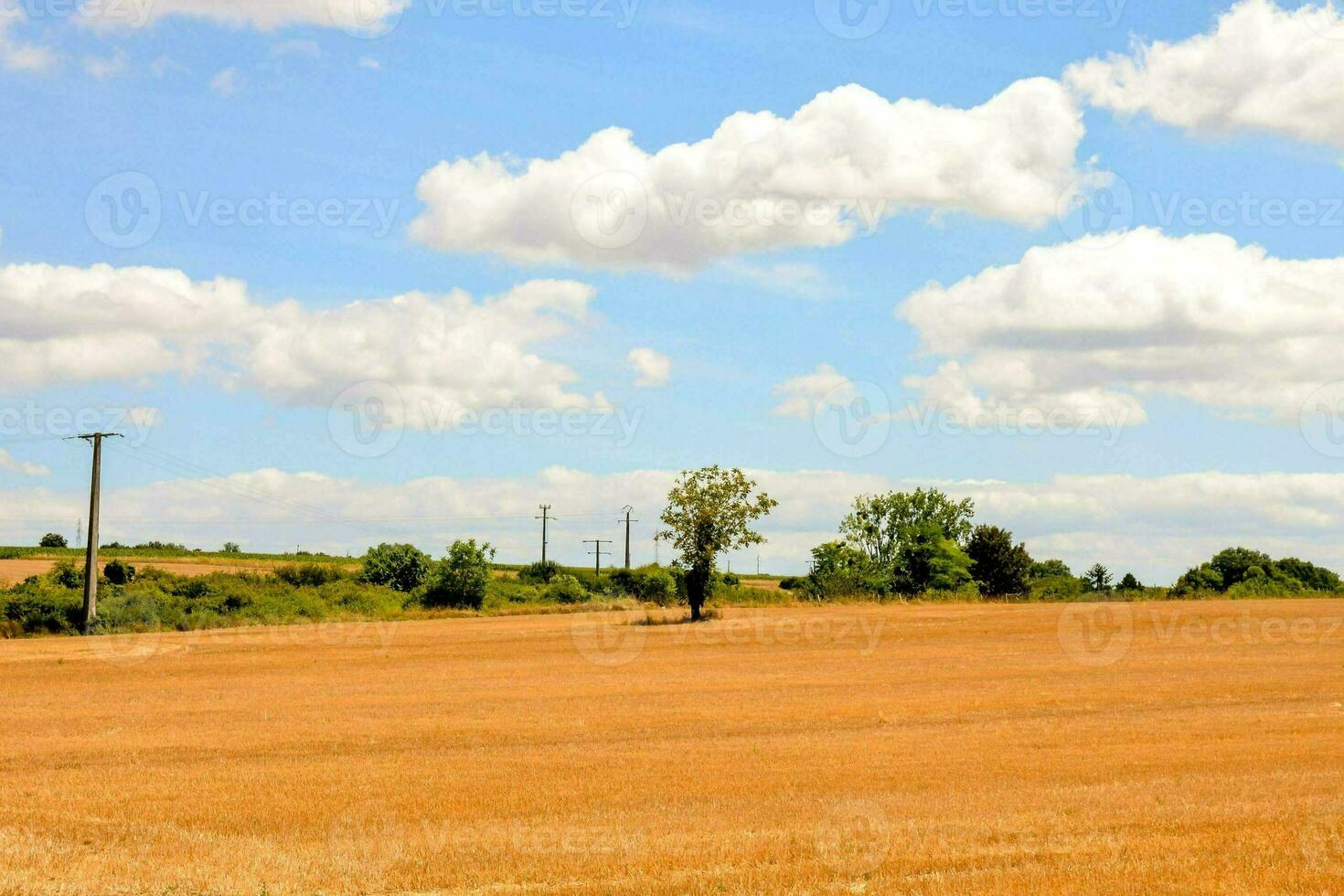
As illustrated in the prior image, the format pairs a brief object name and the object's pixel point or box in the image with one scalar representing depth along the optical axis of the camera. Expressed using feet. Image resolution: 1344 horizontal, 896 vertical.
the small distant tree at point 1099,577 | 542.40
